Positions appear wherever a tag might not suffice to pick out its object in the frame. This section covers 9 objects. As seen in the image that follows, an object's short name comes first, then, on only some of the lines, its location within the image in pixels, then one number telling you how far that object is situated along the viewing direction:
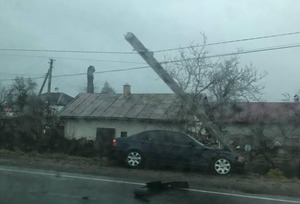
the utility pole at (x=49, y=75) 35.54
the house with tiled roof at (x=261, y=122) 15.66
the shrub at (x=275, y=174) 11.89
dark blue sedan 11.77
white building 22.24
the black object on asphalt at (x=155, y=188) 7.98
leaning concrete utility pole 15.88
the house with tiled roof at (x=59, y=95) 42.73
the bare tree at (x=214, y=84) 17.59
